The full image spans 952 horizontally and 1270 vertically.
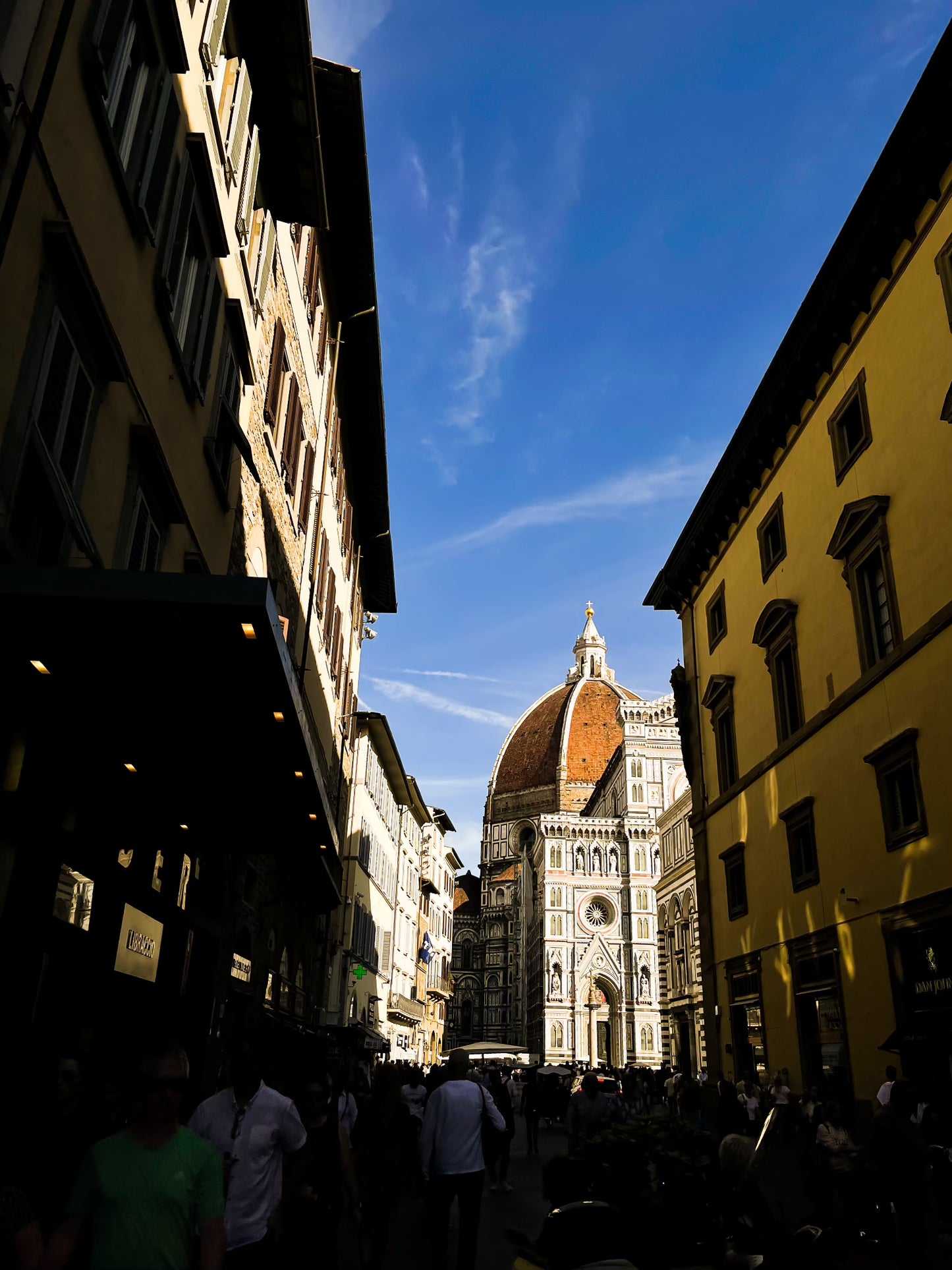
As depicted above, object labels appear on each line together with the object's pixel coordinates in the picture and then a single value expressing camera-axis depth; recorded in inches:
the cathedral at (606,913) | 3218.5
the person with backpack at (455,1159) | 299.0
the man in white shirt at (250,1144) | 205.3
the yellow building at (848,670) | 564.4
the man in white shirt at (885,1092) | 508.4
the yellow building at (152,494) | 252.5
